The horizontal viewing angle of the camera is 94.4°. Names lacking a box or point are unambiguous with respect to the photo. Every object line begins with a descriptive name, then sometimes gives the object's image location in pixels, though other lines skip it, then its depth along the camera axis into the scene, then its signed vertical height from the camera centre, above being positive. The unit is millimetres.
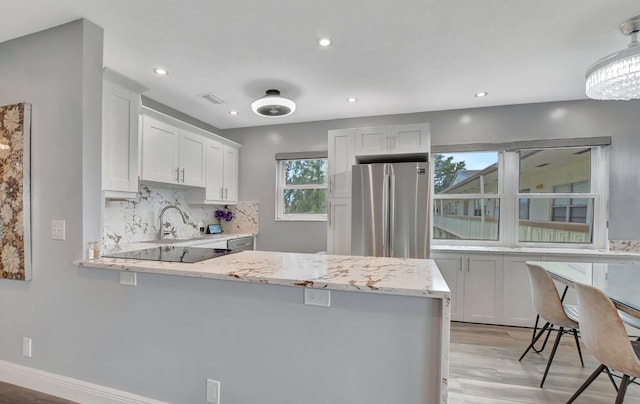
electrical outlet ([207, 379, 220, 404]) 1564 -1008
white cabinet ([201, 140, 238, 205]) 3869 +380
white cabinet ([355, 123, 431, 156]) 3336 +741
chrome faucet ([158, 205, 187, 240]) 3500 -343
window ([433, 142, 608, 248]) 3383 +98
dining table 1658 -528
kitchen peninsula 1278 -584
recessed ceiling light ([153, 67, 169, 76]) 2566 +1146
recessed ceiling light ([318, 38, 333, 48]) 2113 +1163
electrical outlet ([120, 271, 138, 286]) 1745 -464
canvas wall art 1981 +76
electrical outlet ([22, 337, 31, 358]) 2020 -1013
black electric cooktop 1862 -365
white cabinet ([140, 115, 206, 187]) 2943 +511
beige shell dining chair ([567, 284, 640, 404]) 1506 -690
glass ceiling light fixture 1817 +856
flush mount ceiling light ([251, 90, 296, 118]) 2615 +861
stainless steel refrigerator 3021 -69
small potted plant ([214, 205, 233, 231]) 4465 -206
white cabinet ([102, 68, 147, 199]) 2285 +530
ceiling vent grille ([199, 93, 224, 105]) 3160 +1131
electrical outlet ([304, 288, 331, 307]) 1401 -451
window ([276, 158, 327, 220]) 4230 +193
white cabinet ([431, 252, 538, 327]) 3164 -902
